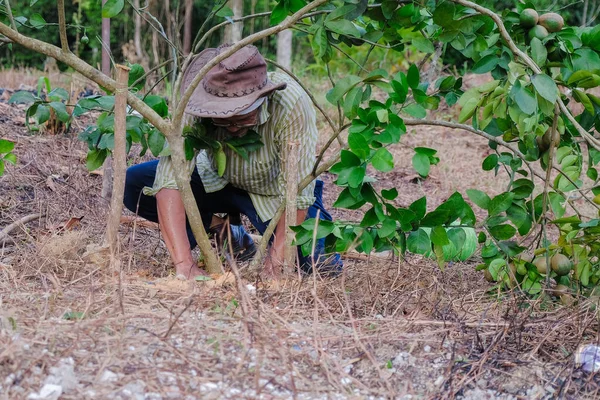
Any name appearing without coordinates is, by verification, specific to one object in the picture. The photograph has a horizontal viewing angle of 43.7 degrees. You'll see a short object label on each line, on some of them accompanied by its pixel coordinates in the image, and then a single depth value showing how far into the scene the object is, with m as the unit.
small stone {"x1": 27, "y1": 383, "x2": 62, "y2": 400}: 1.88
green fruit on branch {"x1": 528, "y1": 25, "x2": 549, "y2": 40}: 2.63
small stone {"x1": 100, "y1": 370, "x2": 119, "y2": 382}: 1.98
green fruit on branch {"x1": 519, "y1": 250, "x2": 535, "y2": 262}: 2.93
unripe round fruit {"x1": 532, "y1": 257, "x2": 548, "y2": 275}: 2.91
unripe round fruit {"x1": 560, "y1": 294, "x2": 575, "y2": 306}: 2.85
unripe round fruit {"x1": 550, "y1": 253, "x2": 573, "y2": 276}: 2.86
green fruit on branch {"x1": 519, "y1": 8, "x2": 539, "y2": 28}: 2.64
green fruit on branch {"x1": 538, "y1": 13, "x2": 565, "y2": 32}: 2.63
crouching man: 2.92
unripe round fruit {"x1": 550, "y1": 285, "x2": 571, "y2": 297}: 2.88
